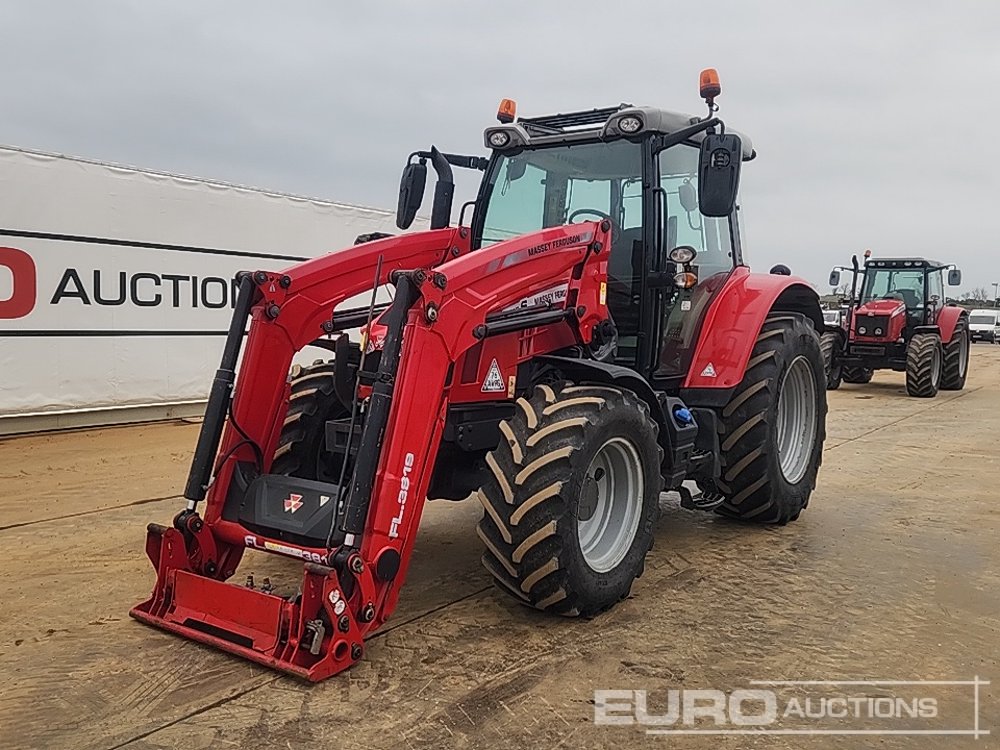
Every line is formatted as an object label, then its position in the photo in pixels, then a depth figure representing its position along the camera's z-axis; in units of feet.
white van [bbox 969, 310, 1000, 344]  130.41
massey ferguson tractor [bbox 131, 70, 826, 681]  11.32
